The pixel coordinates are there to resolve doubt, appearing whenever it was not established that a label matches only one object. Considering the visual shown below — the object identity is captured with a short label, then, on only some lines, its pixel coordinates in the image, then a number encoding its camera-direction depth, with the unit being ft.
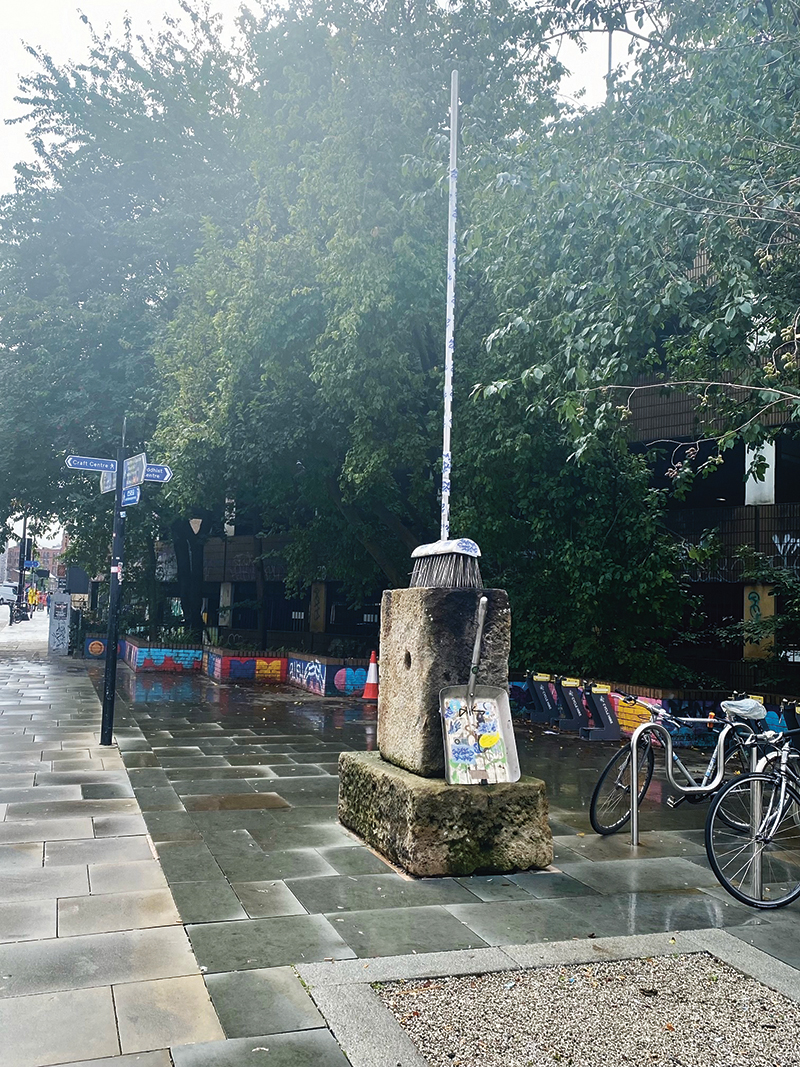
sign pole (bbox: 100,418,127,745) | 34.19
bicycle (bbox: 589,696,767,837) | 22.52
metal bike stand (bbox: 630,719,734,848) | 21.86
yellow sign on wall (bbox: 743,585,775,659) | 59.26
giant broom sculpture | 20.99
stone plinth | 20.40
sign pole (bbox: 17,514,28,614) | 113.86
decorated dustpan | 19.93
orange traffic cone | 55.62
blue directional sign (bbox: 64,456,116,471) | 35.27
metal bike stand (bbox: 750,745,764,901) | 18.54
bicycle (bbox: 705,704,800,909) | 18.62
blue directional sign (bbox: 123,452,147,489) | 33.88
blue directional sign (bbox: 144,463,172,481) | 33.86
